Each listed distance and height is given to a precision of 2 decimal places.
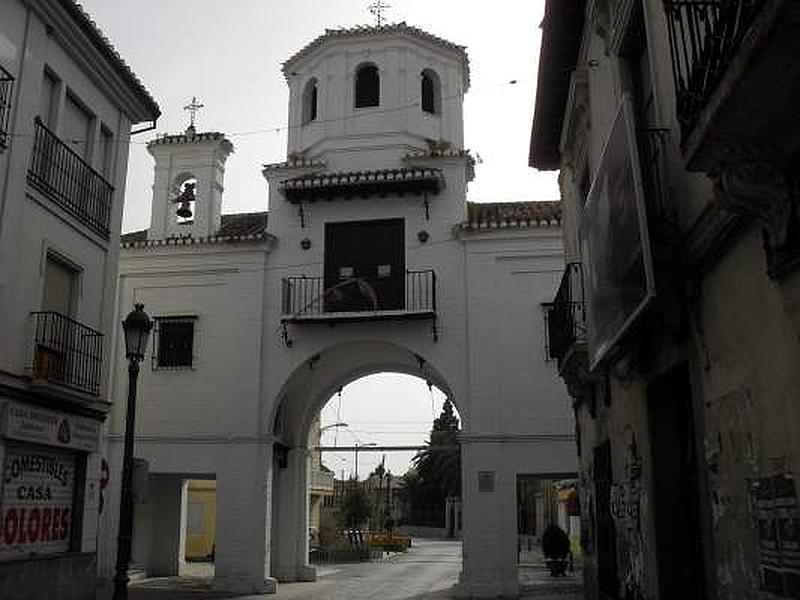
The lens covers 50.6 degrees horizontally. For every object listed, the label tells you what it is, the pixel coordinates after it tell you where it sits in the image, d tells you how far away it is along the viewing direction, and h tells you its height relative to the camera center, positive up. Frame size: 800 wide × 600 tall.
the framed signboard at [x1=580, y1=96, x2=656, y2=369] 5.70 +1.93
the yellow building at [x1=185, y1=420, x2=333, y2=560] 29.72 -0.59
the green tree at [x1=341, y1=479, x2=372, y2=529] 47.73 -0.33
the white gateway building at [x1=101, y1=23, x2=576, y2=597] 17.72 +3.86
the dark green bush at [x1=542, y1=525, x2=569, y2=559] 22.45 -1.12
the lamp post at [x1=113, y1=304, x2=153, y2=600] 9.04 +0.72
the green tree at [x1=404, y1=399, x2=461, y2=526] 59.53 +1.64
